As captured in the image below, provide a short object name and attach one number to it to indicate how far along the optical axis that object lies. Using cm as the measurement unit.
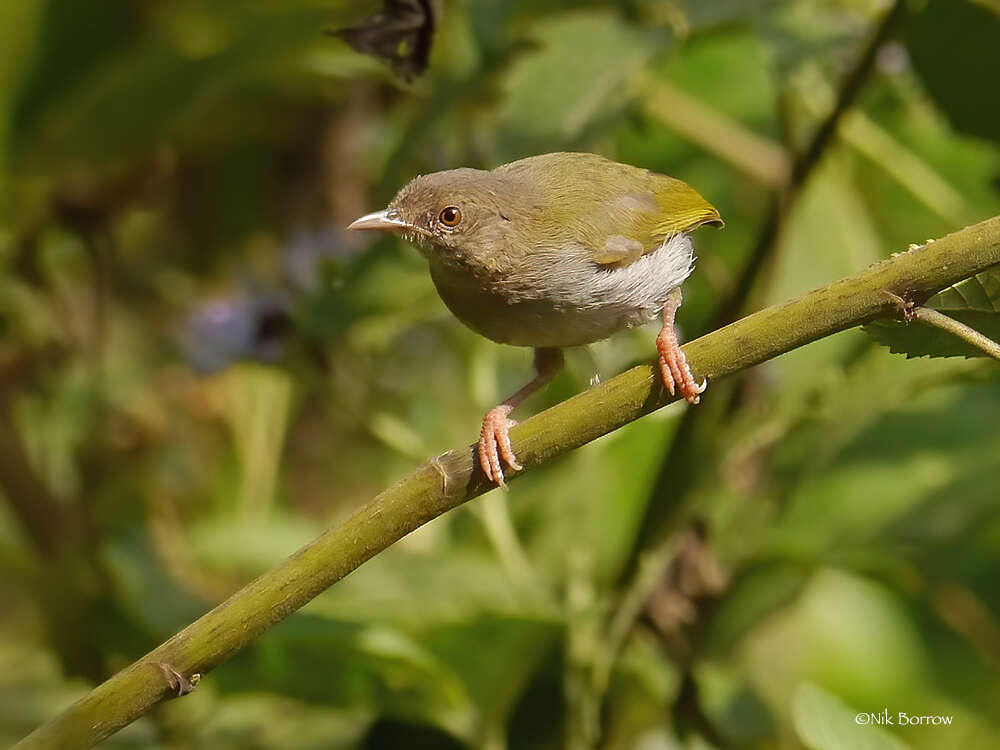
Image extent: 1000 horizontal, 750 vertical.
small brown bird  384
